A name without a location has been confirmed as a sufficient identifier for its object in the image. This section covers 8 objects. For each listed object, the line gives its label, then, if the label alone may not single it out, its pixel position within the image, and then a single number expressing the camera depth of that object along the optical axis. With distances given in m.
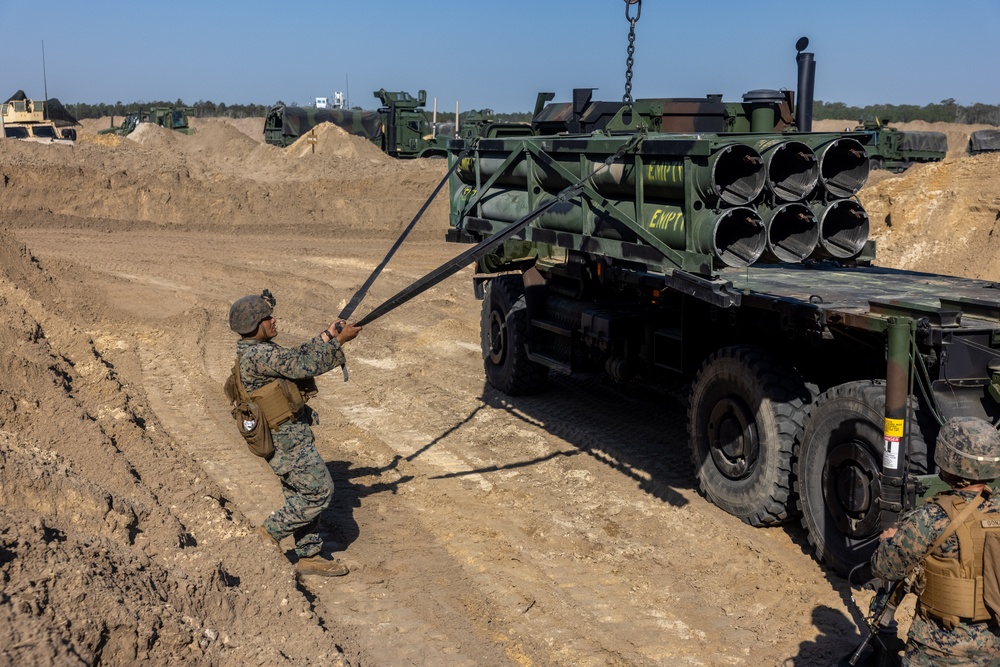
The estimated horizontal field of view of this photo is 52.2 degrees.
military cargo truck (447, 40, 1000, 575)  5.41
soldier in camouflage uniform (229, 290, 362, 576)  5.91
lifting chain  7.83
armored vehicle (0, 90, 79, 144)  31.31
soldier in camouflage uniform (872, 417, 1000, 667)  3.54
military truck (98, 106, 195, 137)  38.47
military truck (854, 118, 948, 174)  31.95
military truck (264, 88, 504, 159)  33.41
